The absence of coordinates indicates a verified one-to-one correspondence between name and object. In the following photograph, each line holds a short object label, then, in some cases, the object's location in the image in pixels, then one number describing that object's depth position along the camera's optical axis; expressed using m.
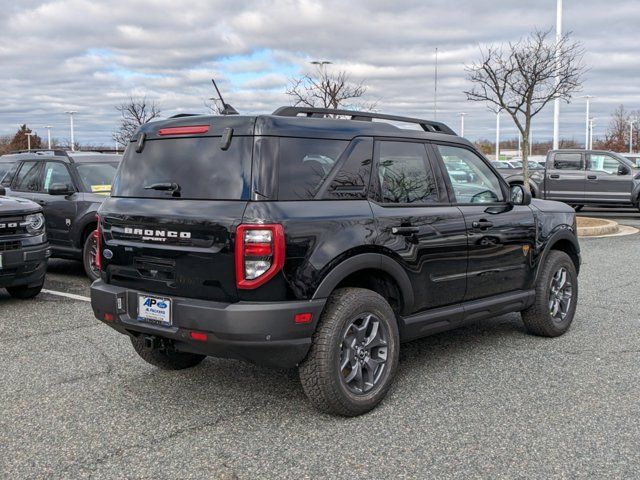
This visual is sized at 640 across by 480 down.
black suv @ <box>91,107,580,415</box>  3.71
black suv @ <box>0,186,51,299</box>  7.07
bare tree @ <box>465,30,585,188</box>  16.58
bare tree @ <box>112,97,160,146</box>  33.53
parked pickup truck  18.53
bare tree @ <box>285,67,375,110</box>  26.98
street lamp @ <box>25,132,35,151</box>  83.99
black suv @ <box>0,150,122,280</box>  8.80
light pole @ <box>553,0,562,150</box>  19.26
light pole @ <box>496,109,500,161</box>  65.44
